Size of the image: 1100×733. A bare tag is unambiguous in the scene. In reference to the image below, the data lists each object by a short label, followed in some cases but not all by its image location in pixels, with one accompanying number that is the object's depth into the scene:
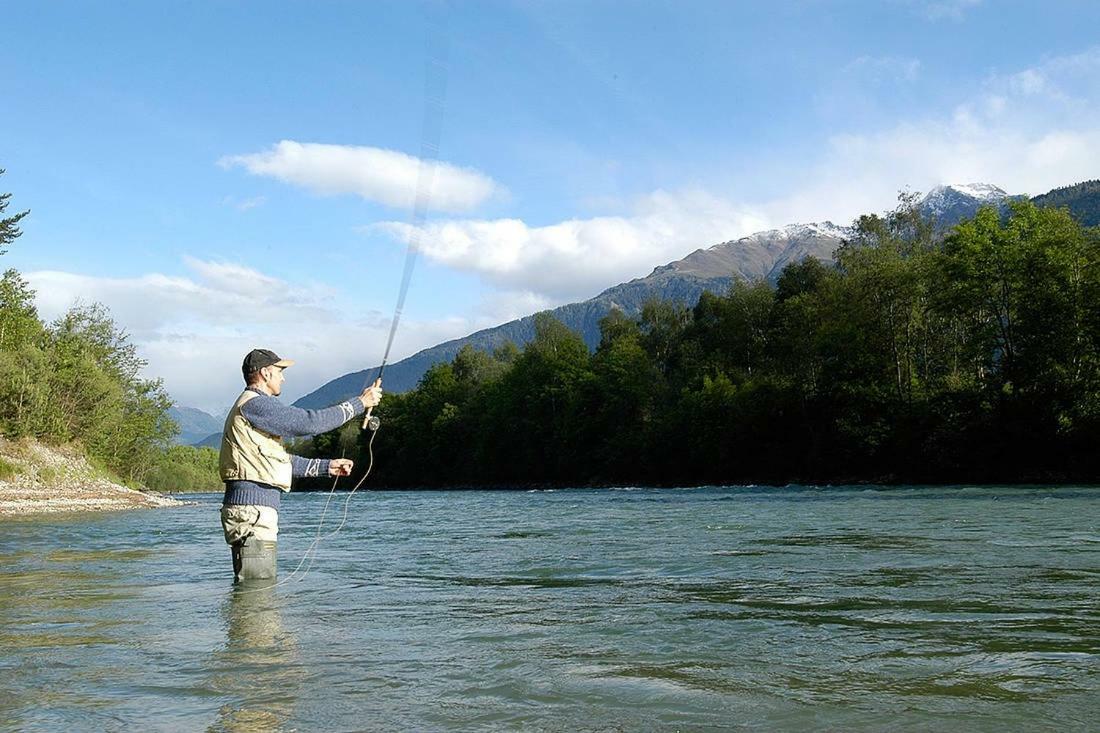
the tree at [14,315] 52.00
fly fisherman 7.71
